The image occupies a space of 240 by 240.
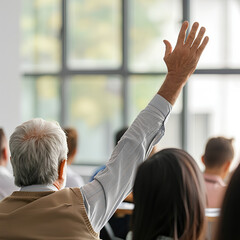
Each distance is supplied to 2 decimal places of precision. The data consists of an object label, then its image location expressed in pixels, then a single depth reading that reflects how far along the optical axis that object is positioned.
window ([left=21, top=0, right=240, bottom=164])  11.04
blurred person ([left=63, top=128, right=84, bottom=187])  6.57
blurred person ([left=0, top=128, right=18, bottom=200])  5.67
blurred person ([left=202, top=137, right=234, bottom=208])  6.23
